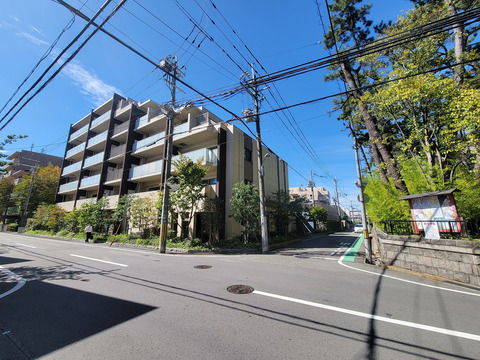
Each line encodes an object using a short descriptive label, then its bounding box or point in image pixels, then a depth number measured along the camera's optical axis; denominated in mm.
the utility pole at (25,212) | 28156
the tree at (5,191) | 33344
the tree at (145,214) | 15812
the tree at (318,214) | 32219
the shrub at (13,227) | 30281
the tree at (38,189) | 30109
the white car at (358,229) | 32191
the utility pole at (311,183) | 35000
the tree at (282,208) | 17625
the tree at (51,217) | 23047
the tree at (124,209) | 17172
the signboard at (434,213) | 6590
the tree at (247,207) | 13586
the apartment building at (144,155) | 16422
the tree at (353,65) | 11430
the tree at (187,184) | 13367
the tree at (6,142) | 14076
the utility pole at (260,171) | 12445
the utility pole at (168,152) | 11623
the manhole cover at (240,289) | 4944
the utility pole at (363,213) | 9086
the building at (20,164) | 36481
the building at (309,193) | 58062
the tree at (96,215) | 18938
